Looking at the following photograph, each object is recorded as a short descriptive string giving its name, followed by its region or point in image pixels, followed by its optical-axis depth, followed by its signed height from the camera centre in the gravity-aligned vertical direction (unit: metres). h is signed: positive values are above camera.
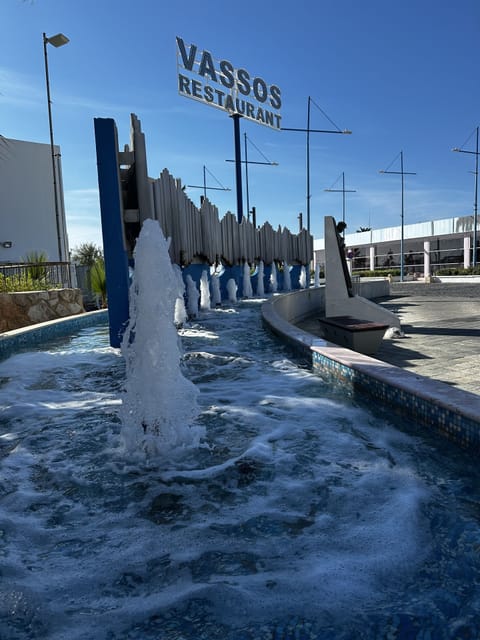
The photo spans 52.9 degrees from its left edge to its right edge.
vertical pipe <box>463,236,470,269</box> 36.21 +1.12
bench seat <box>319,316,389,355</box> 6.65 -0.92
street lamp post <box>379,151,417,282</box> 32.82 +6.46
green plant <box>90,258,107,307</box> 14.45 -0.03
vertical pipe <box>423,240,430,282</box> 37.90 +0.93
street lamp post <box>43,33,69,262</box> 14.54 +7.18
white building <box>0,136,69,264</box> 21.05 +3.53
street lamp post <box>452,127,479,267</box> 31.64 +5.15
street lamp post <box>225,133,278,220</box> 32.54 +7.31
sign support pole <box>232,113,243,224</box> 24.20 +5.24
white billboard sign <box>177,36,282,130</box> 23.14 +9.61
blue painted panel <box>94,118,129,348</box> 5.87 +0.65
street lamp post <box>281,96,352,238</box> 24.62 +7.08
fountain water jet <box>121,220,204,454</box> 3.62 -0.73
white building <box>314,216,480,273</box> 36.66 +2.00
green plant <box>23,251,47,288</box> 13.12 +0.24
